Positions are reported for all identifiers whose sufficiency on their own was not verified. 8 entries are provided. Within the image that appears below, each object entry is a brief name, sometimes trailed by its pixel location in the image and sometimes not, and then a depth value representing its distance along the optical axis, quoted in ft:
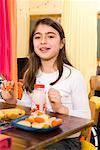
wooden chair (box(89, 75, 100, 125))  11.76
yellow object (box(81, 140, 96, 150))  4.61
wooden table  3.27
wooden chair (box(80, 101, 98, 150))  4.64
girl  5.07
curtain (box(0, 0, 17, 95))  11.33
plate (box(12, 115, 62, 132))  3.72
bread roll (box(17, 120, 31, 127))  3.80
